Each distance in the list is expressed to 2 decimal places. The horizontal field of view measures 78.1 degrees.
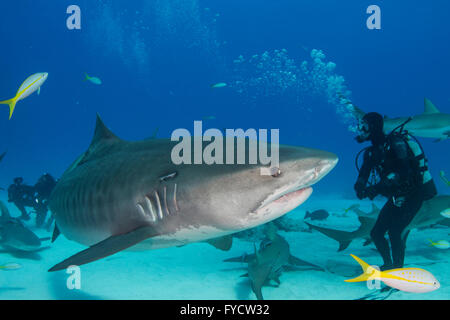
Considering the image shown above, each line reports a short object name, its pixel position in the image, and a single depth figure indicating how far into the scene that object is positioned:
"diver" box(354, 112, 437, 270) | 3.85
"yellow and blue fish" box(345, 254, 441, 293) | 2.48
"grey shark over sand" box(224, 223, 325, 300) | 3.54
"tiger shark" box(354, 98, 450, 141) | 7.80
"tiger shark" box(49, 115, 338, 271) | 1.95
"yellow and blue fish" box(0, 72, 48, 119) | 4.36
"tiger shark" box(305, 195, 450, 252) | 4.50
